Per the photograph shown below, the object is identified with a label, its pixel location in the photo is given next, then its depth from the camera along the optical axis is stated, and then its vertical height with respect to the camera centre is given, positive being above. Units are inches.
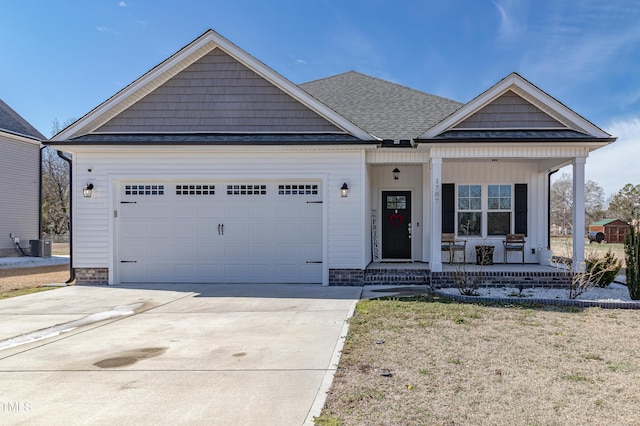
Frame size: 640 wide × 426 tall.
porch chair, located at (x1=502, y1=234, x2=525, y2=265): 459.2 -29.2
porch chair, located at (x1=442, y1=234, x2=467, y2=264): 457.1 -30.7
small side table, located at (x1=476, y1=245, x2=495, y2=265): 447.8 -39.4
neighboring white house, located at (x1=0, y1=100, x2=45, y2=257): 674.2 +56.9
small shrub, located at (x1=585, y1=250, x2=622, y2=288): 360.6 -44.4
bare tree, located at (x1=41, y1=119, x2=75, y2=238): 1326.3 +76.6
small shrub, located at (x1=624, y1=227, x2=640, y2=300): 323.3 -35.9
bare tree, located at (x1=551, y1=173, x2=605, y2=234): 1793.8 +70.0
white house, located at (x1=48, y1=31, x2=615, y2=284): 401.7 +46.9
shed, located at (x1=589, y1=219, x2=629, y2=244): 1196.8 -38.7
